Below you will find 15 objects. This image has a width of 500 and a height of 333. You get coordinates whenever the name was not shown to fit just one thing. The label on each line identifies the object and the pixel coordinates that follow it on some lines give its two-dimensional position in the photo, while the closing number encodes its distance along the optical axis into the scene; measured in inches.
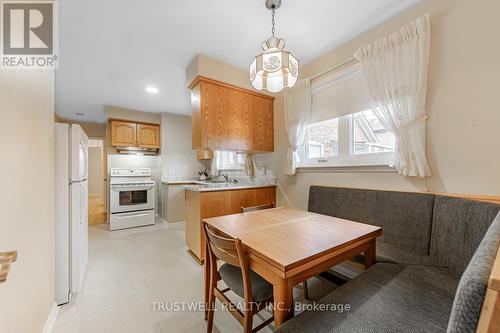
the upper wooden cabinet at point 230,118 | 99.4
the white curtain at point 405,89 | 66.4
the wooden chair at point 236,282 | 42.0
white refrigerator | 66.4
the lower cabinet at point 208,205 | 97.1
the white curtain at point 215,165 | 158.1
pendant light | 57.8
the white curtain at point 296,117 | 105.3
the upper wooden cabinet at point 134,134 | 162.4
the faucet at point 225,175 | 153.3
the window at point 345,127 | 82.5
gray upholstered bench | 22.6
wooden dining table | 36.1
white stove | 152.5
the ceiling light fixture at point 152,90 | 129.4
